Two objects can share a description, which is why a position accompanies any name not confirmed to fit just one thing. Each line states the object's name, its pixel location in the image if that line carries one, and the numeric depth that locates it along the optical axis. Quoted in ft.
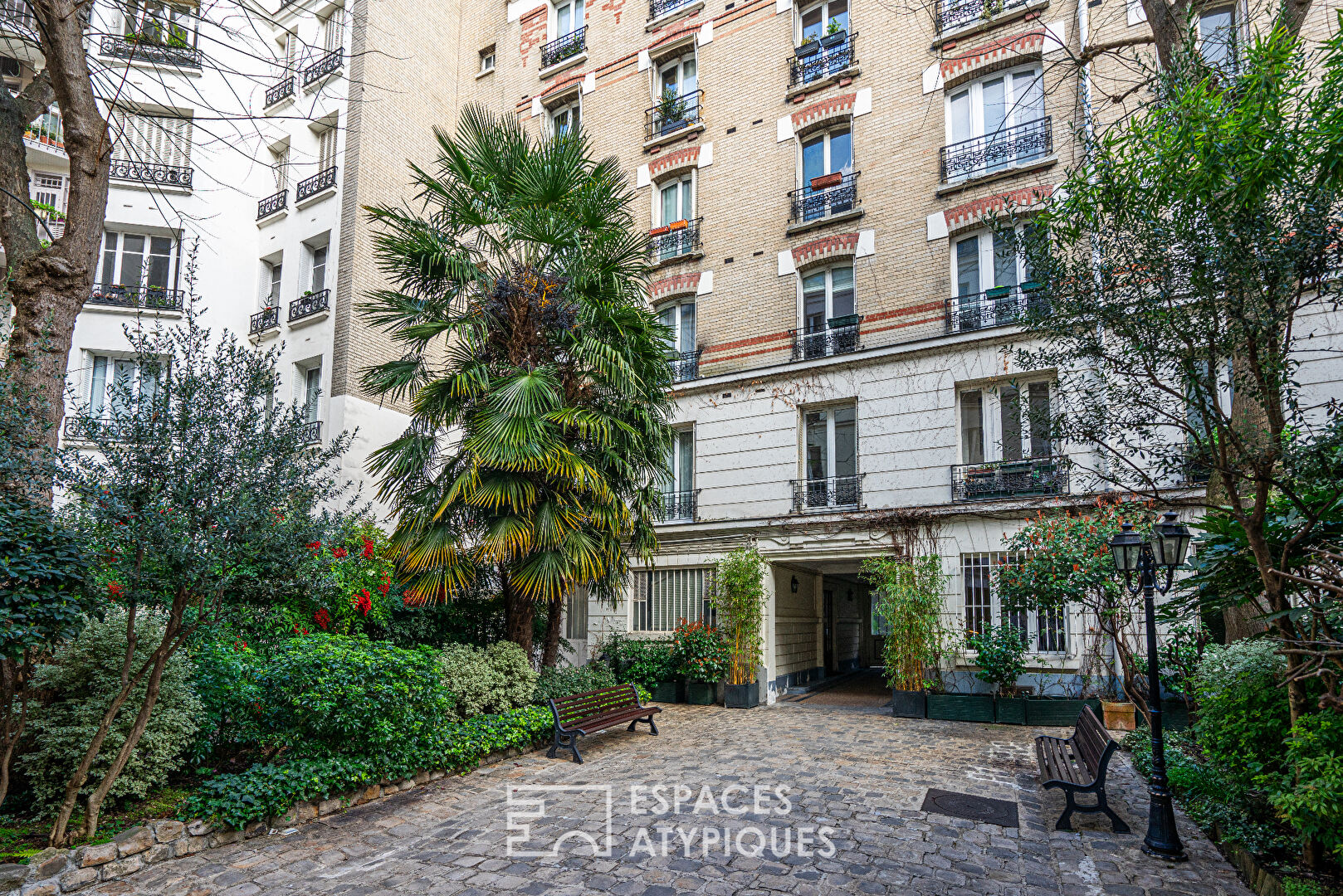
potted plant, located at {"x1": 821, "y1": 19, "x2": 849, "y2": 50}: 51.52
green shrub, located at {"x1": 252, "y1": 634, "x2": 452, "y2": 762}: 23.36
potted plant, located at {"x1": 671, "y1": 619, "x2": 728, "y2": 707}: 46.52
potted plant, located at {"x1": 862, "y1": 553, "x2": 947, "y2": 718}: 41.22
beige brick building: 43.11
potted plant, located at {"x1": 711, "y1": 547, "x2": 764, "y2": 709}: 46.19
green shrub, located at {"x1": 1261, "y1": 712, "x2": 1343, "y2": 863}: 14.23
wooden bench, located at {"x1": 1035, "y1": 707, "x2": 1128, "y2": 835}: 21.42
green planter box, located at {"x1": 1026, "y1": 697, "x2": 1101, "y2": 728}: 37.04
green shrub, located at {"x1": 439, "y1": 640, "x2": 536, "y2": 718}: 31.24
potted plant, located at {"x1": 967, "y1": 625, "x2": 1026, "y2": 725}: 38.14
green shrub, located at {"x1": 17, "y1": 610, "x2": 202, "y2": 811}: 19.85
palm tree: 33.09
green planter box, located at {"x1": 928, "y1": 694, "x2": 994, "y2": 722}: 38.86
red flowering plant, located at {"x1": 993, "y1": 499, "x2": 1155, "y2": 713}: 32.45
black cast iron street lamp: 19.80
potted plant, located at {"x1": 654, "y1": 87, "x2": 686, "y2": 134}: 57.98
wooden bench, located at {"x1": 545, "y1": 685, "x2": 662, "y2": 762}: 31.32
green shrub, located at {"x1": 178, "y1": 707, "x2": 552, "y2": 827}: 21.01
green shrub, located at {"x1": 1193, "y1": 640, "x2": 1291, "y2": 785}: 18.31
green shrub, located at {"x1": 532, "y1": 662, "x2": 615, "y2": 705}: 36.11
